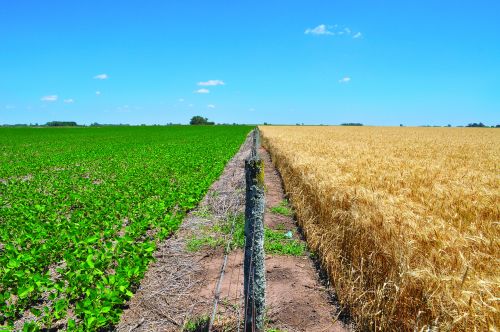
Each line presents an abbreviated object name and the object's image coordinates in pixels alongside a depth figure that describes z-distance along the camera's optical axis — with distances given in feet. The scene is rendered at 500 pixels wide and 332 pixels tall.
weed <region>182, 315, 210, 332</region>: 13.18
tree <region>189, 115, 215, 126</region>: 506.07
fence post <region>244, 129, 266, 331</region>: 11.15
